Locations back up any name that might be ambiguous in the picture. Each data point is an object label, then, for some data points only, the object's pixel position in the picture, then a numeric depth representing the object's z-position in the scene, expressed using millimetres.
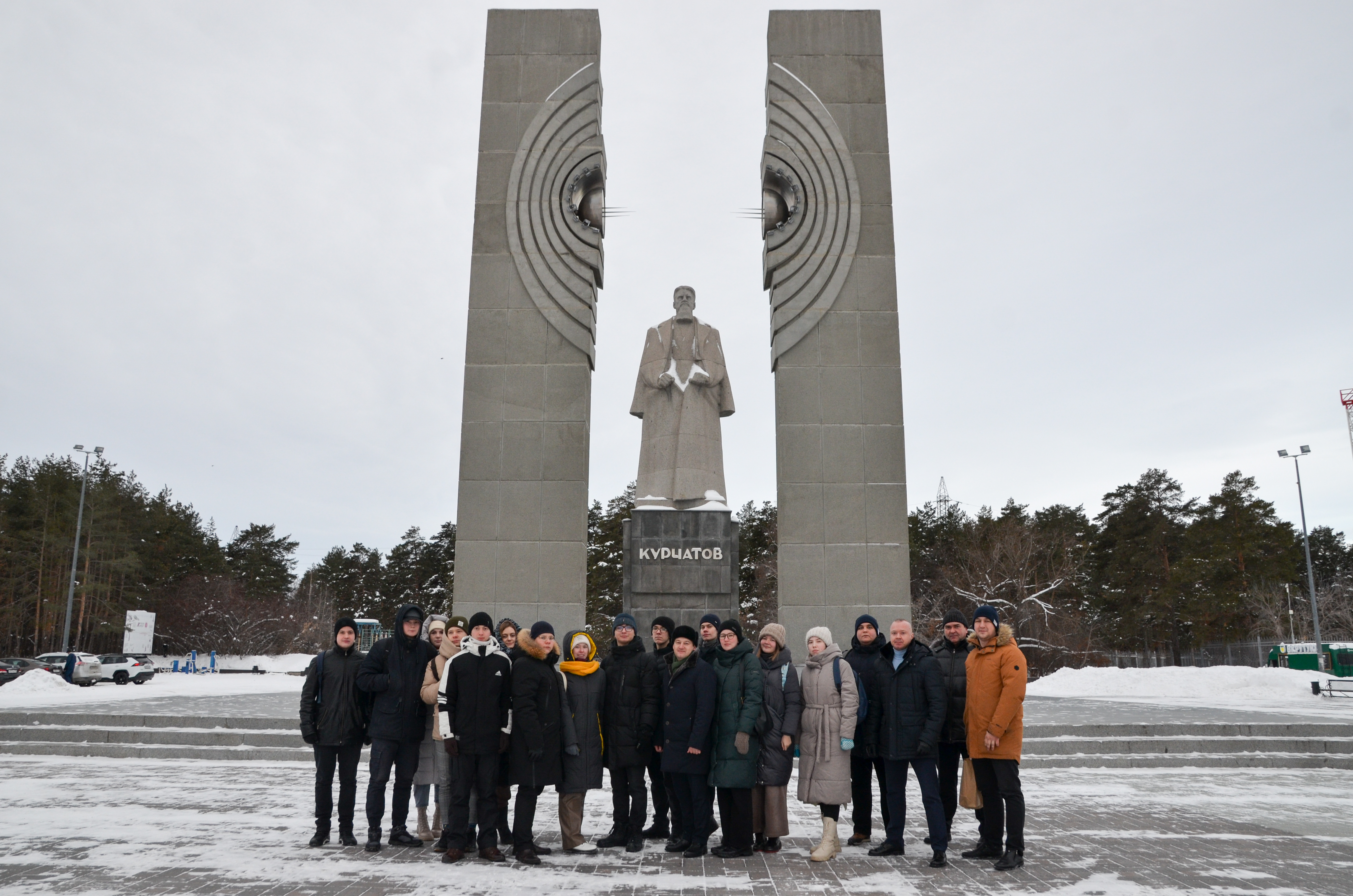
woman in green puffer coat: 5609
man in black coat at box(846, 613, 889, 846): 6031
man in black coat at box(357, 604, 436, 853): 5922
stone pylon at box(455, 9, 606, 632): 13188
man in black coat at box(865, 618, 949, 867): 5645
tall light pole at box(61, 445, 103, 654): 30250
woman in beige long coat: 5633
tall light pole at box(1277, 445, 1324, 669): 27406
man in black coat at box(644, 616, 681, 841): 6211
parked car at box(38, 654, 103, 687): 23312
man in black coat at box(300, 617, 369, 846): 5914
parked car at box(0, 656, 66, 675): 24734
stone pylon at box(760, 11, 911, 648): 12930
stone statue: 12469
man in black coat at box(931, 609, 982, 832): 5891
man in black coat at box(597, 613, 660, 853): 5863
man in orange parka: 5395
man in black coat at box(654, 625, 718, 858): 5668
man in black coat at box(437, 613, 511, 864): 5602
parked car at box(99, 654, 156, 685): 24484
